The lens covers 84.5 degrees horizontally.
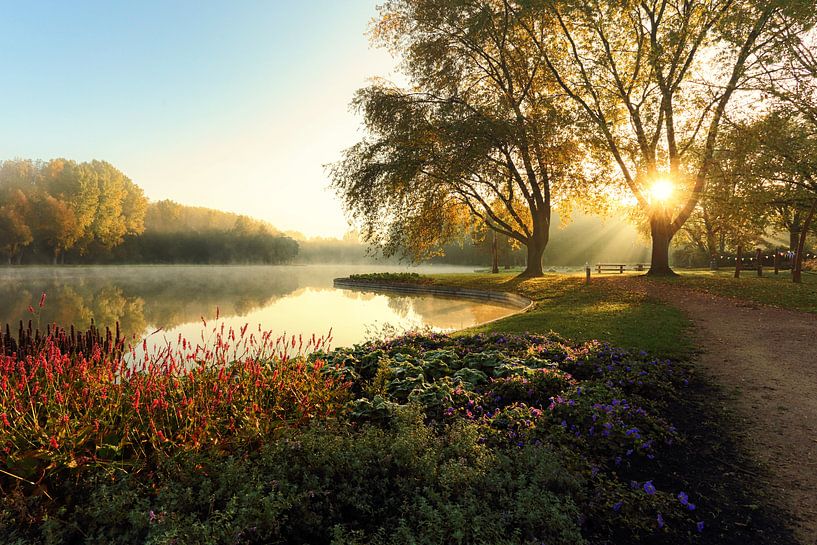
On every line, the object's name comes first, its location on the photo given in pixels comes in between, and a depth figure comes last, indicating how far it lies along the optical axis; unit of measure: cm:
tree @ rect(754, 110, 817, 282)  1938
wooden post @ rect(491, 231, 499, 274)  4278
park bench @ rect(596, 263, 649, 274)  4237
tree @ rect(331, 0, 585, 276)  2550
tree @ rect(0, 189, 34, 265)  5100
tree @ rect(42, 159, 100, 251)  5509
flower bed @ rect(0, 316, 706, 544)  297
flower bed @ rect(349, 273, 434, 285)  3198
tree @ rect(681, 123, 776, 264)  2025
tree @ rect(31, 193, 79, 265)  5178
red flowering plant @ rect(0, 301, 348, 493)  346
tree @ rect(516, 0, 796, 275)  2283
